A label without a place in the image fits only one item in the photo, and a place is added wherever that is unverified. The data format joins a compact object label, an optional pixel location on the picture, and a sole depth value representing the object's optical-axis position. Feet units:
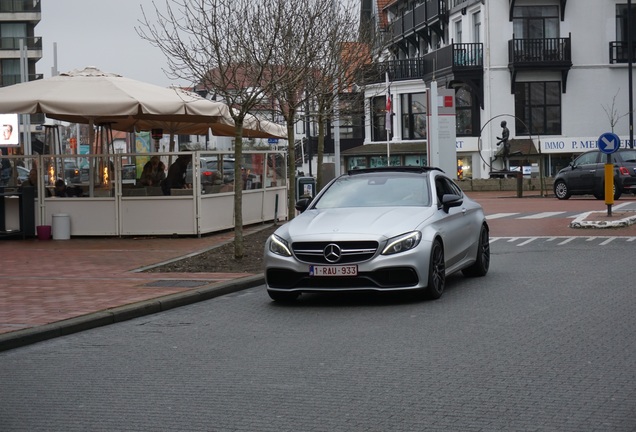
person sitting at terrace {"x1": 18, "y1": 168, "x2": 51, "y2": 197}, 72.59
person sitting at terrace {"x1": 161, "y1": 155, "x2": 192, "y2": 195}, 70.79
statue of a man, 161.48
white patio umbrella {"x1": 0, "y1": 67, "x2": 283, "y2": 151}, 64.85
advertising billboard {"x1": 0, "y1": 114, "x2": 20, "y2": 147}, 116.37
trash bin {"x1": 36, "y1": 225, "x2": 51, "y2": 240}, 70.79
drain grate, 45.16
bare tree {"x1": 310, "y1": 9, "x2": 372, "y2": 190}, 85.05
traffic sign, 76.13
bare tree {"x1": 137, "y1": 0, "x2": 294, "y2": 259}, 55.77
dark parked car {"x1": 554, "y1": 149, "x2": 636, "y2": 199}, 116.26
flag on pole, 155.47
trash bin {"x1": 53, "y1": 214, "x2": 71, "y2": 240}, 70.74
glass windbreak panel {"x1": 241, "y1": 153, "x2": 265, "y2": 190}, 81.61
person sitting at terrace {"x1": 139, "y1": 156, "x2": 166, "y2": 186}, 71.92
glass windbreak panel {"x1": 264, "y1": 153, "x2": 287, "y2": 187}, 85.81
